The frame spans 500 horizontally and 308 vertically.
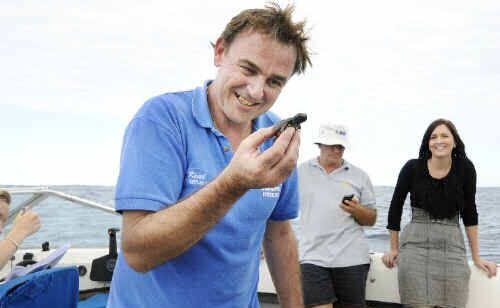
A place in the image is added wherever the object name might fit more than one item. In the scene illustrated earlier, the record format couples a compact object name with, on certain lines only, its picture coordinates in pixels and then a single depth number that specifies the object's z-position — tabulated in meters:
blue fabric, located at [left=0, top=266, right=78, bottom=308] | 2.18
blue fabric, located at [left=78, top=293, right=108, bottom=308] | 3.69
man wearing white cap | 3.69
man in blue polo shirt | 0.99
